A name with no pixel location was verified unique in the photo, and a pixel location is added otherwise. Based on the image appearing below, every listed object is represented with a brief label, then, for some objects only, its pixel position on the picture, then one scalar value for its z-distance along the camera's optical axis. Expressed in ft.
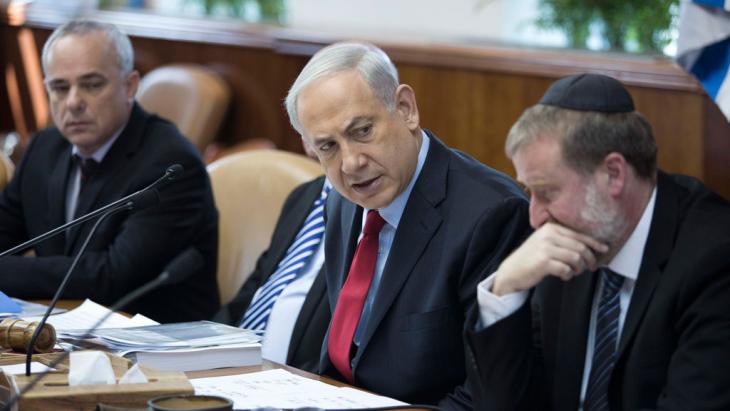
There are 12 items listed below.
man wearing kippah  14.29
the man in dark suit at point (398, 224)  17.39
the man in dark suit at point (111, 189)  24.47
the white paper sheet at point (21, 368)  16.28
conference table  16.92
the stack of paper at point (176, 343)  17.07
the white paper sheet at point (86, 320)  19.16
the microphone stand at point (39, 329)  15.66
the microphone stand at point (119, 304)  12.62
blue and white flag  20.86
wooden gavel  17.48
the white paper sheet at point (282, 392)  15.26
